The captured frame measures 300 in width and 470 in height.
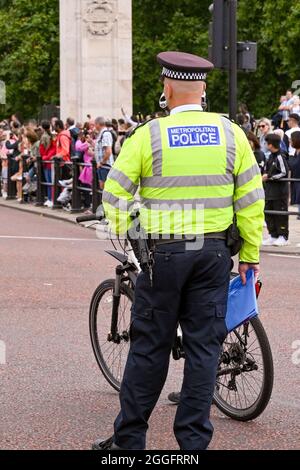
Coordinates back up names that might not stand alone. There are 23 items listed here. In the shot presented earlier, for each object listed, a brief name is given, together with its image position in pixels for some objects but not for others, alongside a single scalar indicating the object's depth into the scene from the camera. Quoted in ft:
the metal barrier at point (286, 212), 55.97
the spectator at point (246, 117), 83.57
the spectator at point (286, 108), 88.17
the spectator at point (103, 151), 69.62
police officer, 17.99
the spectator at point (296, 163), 57.54
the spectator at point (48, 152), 82.48
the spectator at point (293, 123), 74.49
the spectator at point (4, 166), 96.84
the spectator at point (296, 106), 85.61
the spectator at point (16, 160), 90.22
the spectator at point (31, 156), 85.54
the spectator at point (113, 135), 74.03
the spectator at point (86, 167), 73.36
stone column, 109.40
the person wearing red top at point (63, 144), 80.33
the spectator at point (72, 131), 82.17
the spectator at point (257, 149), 62.23
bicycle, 21.33
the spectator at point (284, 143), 70.70
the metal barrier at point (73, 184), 70.13
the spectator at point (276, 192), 57.16
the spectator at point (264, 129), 73.92
